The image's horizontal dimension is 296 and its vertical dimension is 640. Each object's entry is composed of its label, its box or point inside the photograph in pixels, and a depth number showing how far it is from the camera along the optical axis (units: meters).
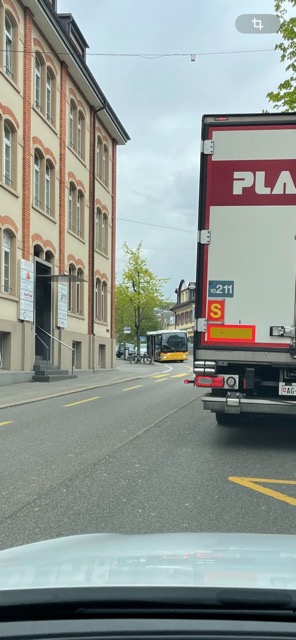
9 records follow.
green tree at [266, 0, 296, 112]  15.20
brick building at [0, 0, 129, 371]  21.83
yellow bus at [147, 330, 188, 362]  51.12
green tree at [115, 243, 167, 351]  56.00
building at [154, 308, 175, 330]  117.99
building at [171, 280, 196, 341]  101.14
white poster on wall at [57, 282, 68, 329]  26.20
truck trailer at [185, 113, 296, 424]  8.26
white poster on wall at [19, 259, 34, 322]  22.11
